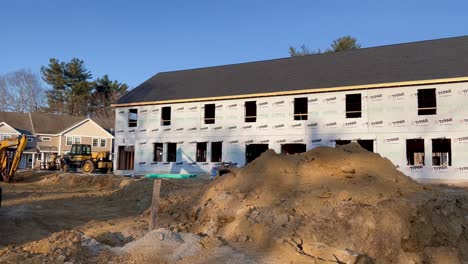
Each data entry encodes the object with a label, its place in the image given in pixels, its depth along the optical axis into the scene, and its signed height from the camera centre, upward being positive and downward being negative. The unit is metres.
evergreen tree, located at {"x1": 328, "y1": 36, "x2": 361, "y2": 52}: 47.56 +12.48
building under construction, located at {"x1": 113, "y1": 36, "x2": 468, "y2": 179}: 21.30 +2.56
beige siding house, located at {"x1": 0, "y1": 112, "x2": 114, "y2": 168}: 50.09 +2.02
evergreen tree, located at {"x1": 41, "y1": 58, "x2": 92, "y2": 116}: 60.97 +9.32
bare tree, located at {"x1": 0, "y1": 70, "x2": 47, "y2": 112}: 63.38 +7.74
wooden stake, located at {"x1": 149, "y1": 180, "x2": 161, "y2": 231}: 8.76 -1.11
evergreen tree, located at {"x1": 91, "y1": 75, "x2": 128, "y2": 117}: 64.19 +8.65
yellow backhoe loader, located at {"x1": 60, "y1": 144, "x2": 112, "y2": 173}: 30.33 -0.77
